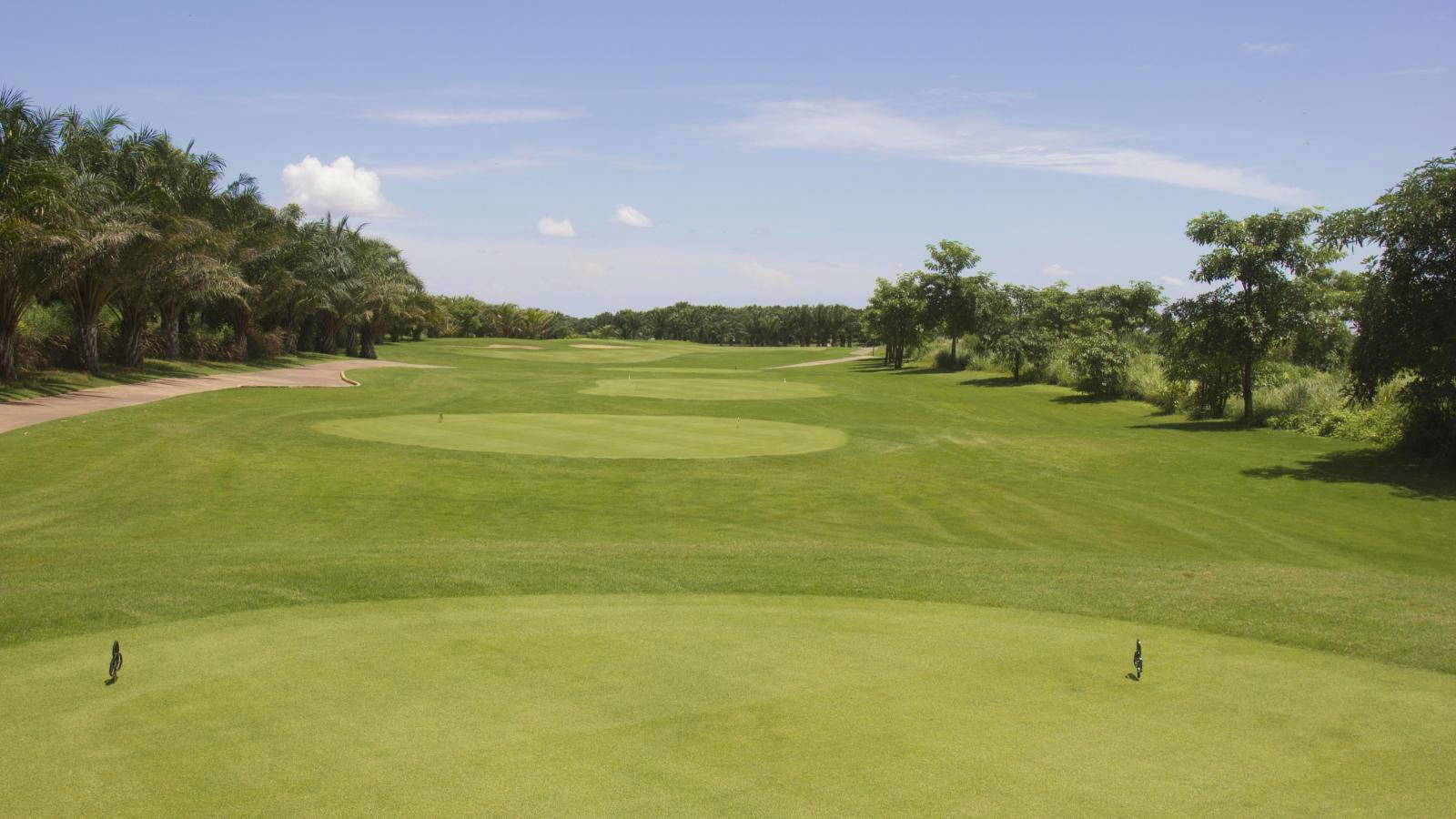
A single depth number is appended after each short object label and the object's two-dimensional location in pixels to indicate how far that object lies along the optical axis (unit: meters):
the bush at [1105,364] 44.53
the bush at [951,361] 70.81
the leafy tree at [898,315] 71.94
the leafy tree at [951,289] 67.75
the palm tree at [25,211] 24.92
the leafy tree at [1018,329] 56.03
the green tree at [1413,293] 21.33
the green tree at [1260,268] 29.62
